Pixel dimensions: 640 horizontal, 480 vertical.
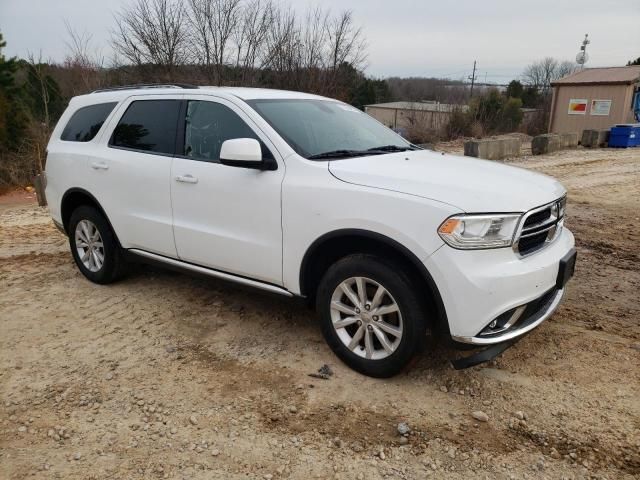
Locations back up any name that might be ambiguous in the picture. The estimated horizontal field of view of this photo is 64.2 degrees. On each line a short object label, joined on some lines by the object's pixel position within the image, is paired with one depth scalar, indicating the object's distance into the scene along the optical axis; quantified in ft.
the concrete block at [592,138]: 61.41
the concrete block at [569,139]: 57.36
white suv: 9.32
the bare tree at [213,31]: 57.16
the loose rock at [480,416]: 9.63
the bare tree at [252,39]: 58.65
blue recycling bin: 60.75
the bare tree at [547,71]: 196.03
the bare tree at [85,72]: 53.78
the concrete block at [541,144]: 53.26
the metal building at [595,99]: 68.54
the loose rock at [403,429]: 9.26
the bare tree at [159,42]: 57.11
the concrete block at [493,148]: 44.67
